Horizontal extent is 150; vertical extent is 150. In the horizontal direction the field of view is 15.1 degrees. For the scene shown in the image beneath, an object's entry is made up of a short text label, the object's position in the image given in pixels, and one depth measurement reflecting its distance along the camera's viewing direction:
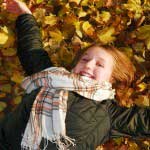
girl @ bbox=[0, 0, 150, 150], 2.53
